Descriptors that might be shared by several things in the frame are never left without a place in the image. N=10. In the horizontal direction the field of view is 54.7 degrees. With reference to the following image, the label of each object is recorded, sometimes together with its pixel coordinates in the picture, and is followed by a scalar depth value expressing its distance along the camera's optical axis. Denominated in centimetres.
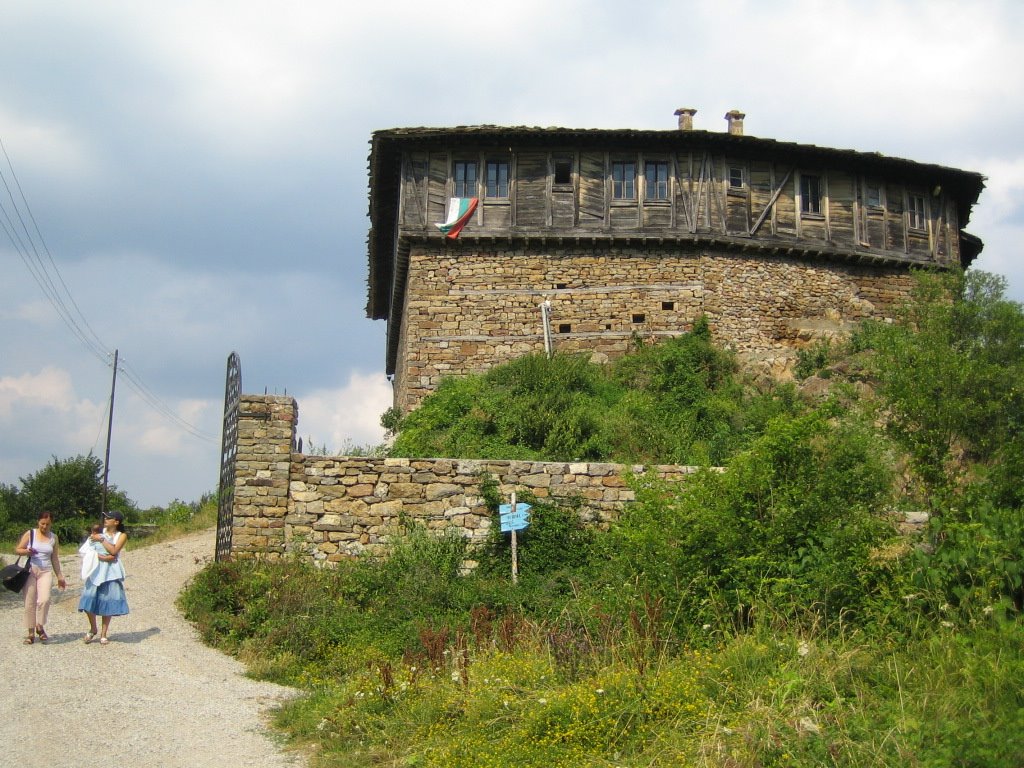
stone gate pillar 1270
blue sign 1233
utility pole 3071
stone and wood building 2175
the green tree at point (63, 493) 3111
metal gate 1293
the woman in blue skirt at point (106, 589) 1039
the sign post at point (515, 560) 1200
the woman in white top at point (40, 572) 1037
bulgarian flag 2197
